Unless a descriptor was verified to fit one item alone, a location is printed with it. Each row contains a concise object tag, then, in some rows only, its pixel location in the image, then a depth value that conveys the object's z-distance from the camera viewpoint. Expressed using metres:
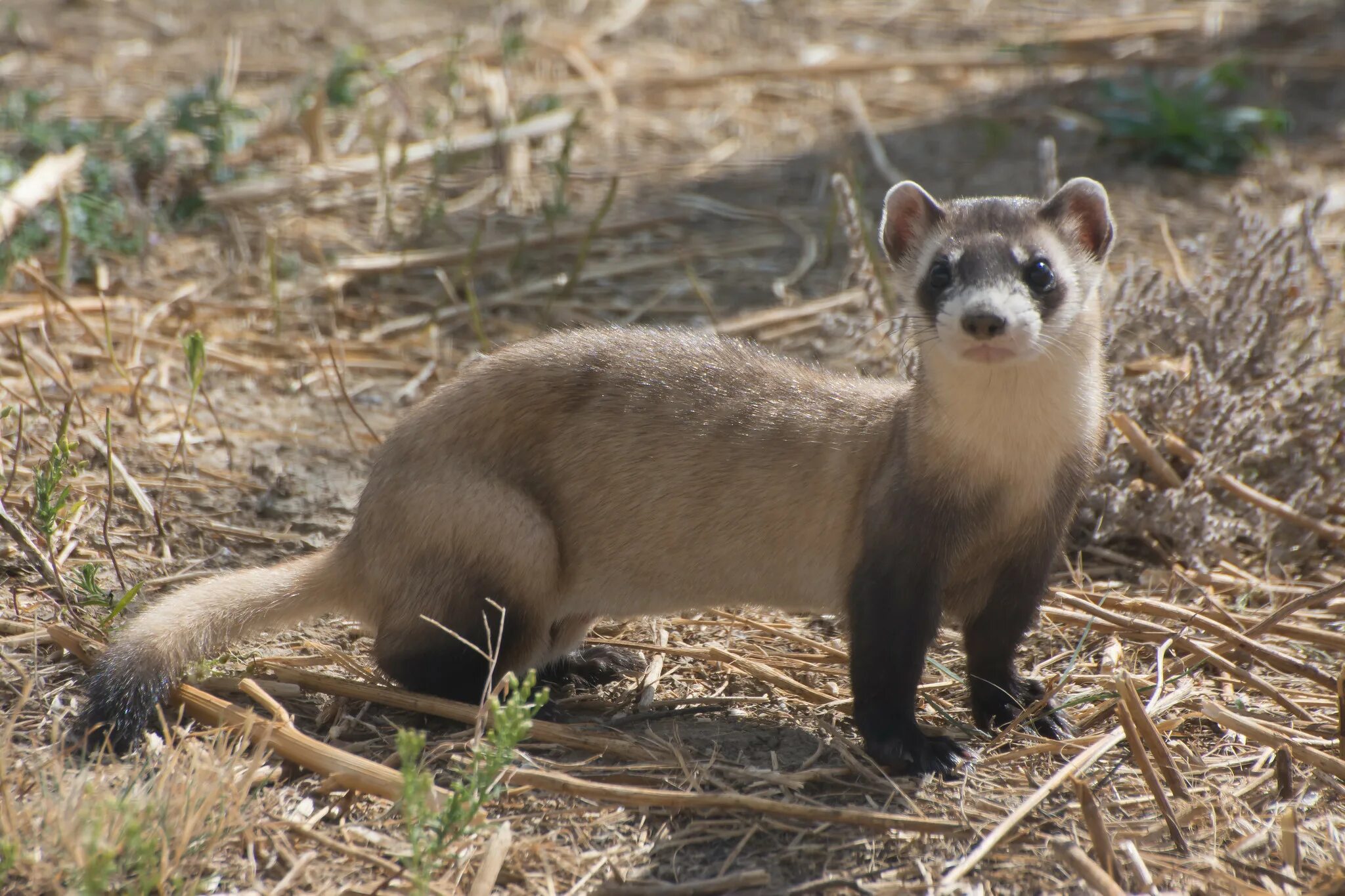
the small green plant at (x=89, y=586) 8.16
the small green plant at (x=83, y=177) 12.85
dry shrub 10.15
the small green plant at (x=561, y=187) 13.70
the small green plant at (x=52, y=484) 8.05
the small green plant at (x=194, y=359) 9.28
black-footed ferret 7.62
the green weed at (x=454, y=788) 5.64
